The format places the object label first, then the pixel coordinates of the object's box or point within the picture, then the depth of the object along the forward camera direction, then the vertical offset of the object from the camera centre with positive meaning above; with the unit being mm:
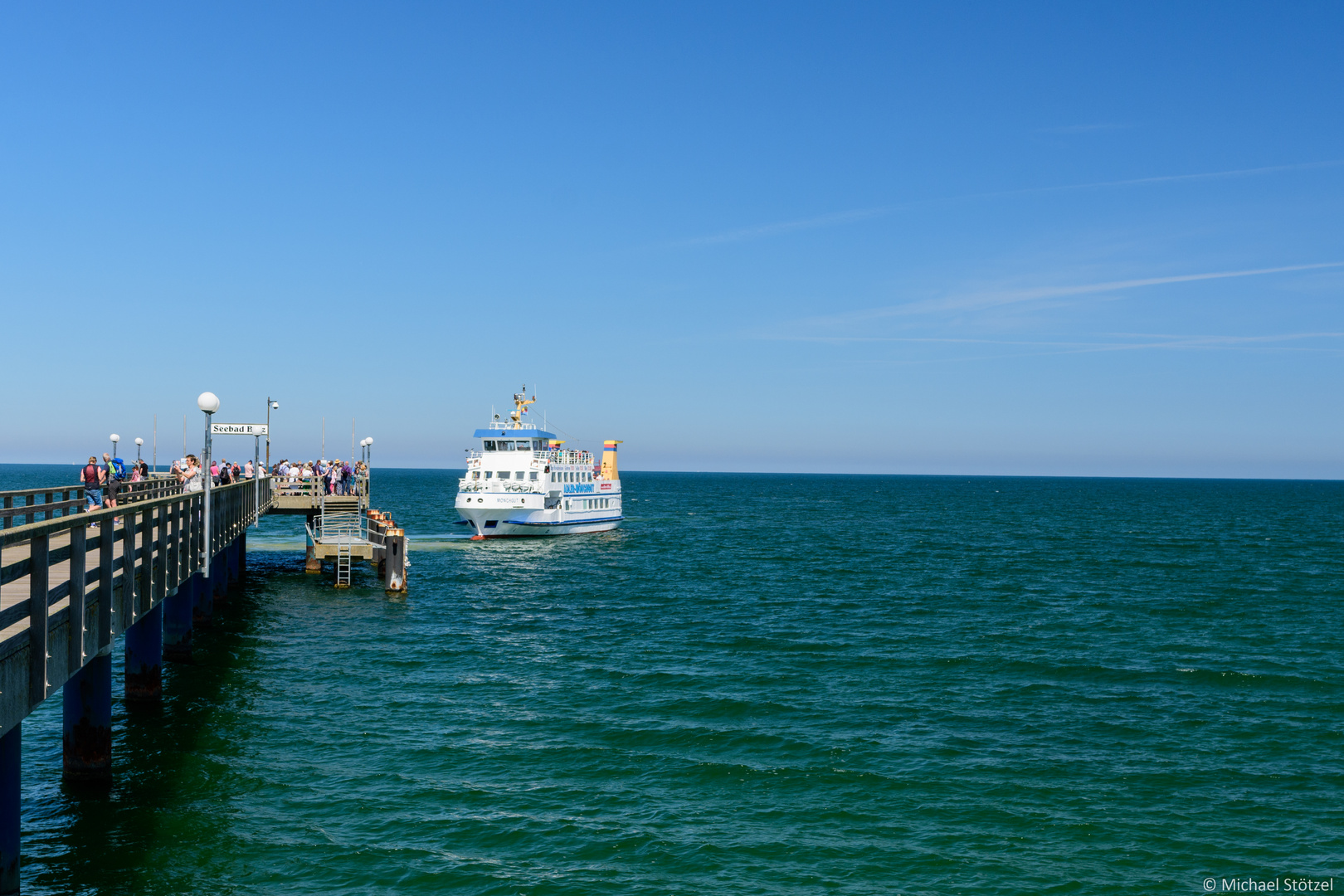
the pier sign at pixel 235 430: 29453 +1153
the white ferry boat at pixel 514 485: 56844 -944
